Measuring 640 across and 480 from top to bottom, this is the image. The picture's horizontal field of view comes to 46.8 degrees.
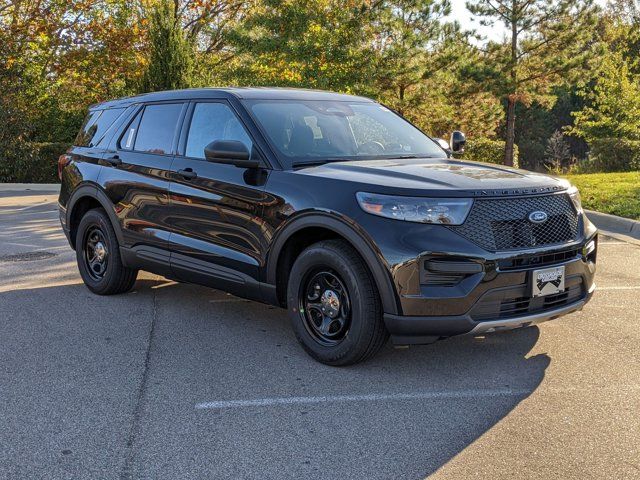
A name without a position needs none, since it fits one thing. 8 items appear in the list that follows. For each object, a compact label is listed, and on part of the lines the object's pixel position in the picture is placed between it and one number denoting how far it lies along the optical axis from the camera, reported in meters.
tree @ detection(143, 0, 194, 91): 19.25
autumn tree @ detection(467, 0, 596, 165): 23.75
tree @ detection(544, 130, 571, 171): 33.72
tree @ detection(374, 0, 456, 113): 19.75
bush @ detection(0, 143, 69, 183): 20.38
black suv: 4.25
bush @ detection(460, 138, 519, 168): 25.80
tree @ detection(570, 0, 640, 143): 25.39
